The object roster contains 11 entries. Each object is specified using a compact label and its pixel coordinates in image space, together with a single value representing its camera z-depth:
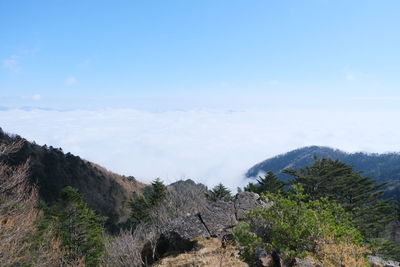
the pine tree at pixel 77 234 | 27.65
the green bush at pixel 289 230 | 9.52
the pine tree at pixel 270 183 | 40.19
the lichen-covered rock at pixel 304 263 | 9.45
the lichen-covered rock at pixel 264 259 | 9.77
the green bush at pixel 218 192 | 38.13
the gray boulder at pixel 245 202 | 14.77
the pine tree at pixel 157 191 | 43.44
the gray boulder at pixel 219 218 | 13.79
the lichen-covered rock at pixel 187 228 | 13.45
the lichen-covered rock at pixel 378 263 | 12.64
